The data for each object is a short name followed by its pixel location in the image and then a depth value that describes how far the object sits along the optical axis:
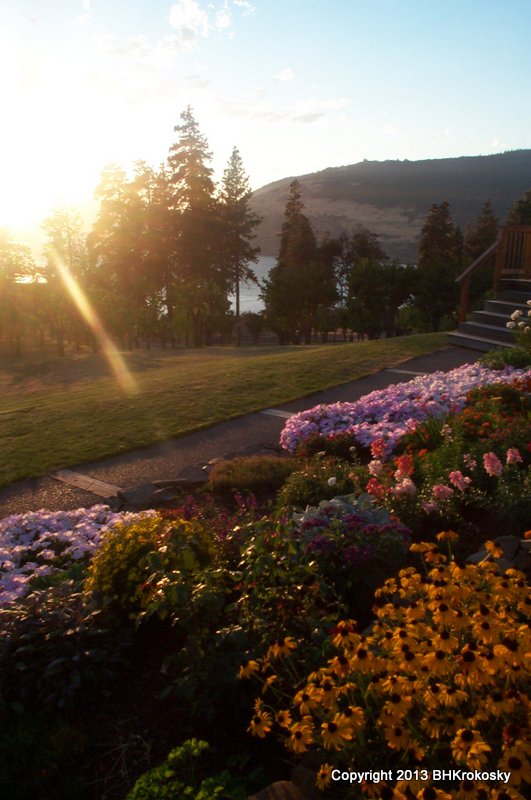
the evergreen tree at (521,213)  36.13
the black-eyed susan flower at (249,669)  2.56
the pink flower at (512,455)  4.51
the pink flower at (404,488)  4.79
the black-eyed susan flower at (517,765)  1.90
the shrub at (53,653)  3.48
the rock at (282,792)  2.58
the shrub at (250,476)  6.59
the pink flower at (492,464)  4.27
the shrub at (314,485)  5.81
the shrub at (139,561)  3.96
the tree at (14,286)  43.25
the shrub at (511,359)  9.88
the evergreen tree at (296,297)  47.53
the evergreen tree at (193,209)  51.41
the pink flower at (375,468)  5.12
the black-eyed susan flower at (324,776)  2.20
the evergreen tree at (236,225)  53.78
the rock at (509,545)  4.10
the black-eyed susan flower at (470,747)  1.89
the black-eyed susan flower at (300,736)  2.12
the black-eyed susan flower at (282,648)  2.58
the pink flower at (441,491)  4.38
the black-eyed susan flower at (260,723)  2.30
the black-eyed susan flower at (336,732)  2.06
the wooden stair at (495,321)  13.51
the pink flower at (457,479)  4.40
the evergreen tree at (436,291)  38.72
